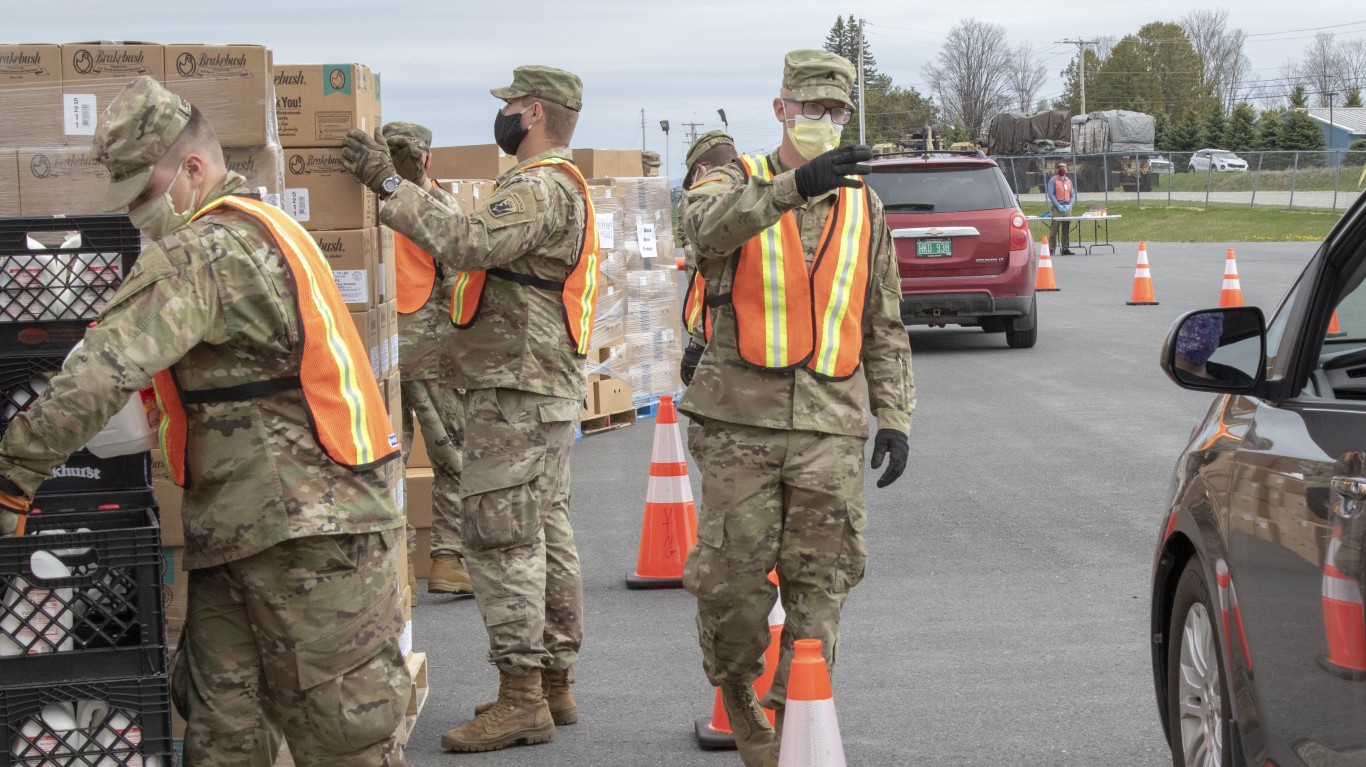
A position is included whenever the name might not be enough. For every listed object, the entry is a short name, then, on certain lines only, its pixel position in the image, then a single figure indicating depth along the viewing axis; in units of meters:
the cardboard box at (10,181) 4.39
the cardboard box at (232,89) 4.42
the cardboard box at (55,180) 4.39
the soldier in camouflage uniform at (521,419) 5.21
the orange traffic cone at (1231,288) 17.20
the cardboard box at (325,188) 5.07
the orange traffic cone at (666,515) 7.36
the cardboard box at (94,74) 4.43
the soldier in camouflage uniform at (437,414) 7.53
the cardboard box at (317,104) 5.04
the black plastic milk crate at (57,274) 3.65
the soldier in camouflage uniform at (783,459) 4.42
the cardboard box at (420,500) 7.75
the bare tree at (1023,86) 99.91
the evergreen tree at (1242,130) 70.88
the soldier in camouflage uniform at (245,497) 3.40
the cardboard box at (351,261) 5.12
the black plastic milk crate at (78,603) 3.38
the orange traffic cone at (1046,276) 23.67
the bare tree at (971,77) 97.00
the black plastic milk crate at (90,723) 3.40
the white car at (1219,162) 66.43
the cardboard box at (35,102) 4.43
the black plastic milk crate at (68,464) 3.68
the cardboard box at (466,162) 10.20
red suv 14.90
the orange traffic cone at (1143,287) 20.59
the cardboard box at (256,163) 4.46
